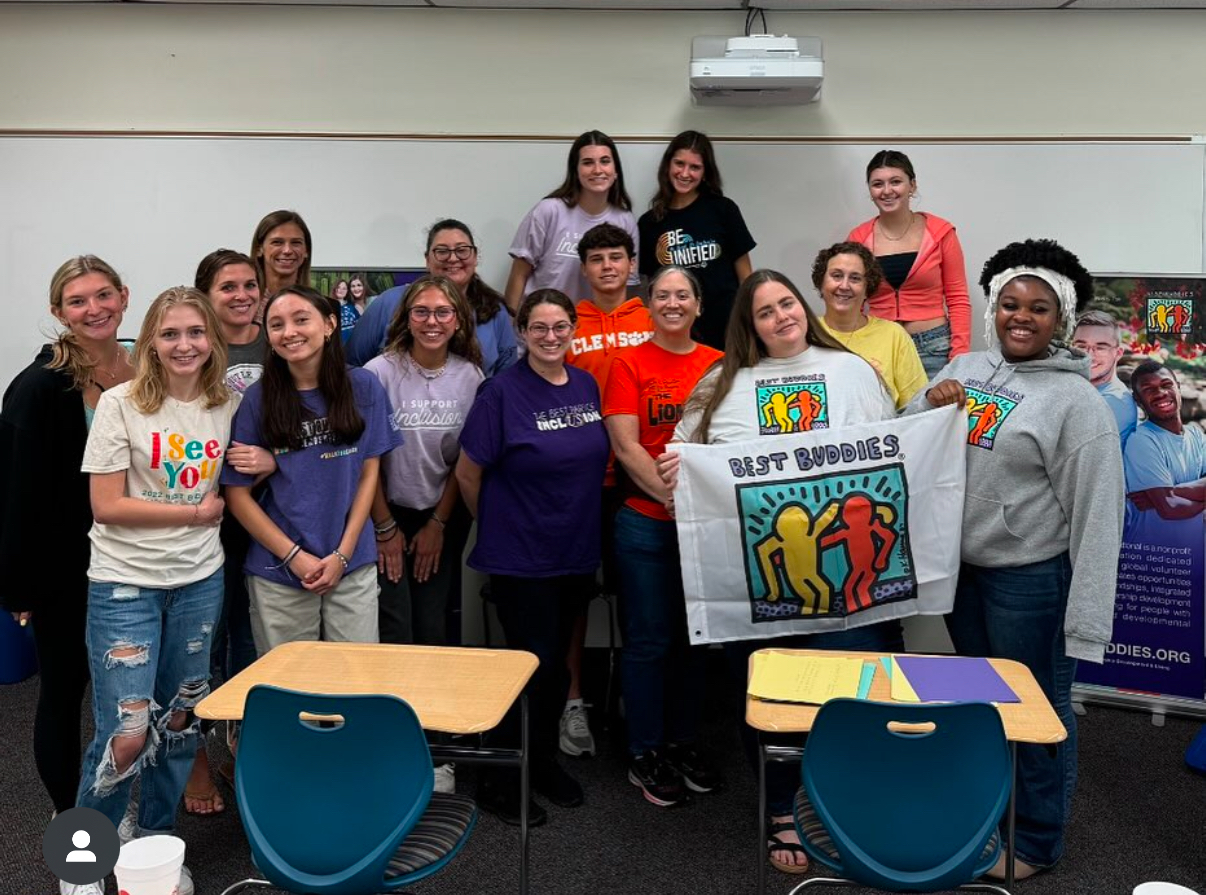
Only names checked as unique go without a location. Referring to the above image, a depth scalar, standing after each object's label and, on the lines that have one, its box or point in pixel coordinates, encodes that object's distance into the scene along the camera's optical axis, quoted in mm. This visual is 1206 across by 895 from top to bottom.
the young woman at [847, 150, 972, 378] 4340
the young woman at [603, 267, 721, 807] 3260
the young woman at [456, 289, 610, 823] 3203
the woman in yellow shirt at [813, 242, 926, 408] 3709
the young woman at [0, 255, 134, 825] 2770
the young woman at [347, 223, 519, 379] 3811
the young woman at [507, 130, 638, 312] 4301
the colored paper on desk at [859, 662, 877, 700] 2326
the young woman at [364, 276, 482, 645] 3385
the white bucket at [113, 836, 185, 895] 1464
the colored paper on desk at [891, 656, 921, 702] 2295
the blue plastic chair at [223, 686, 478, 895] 2119
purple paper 2307
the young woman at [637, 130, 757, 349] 4336
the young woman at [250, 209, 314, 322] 3713
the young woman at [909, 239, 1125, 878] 2695
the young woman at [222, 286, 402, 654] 2951
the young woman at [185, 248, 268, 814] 3238
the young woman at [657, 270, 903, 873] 3016
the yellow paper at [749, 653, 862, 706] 2328
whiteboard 4680
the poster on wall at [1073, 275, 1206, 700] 4227
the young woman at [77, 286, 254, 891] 2693
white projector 4336
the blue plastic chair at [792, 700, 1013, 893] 2096
